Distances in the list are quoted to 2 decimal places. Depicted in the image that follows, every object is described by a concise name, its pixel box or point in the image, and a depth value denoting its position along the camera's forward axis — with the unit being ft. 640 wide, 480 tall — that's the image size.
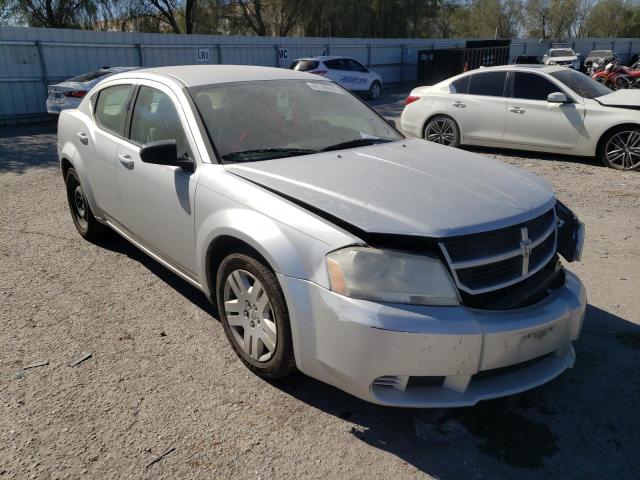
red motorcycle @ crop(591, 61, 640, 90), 69.13
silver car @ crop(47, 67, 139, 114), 45.50
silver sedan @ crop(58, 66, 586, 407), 8.01
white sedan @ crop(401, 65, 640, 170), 26.91
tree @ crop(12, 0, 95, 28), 92.27
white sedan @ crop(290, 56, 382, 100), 64.54
